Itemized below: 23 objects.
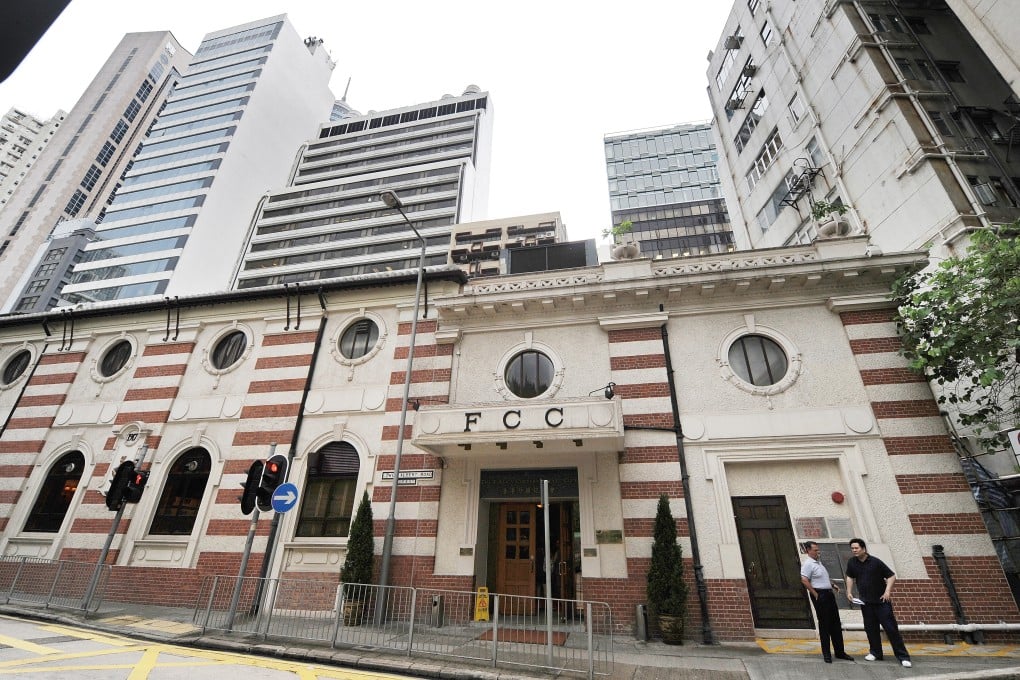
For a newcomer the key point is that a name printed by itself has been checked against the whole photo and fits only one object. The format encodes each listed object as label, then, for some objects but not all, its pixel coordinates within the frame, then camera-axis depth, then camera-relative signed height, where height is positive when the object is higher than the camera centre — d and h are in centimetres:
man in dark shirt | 770 -19
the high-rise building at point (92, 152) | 7775 +7031
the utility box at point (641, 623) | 953 -89
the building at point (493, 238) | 5772 +3919
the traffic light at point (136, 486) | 1049 +166
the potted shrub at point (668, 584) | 927 -13
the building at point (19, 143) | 9394 +8370
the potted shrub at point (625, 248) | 1380 +891
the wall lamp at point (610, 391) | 1155 +423
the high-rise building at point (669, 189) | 6188 +5062
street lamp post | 1100 +220
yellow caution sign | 1093 -73
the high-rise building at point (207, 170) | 6209 +5308
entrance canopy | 1048 +310
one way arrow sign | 907 +125
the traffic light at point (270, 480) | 920 +160
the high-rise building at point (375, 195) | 6247 +5000
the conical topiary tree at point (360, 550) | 1079 +42
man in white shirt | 791 -38
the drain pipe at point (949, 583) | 895 +1
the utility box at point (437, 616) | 1031 -90
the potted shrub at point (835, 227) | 1268 +884
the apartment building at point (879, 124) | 1625 +1827
